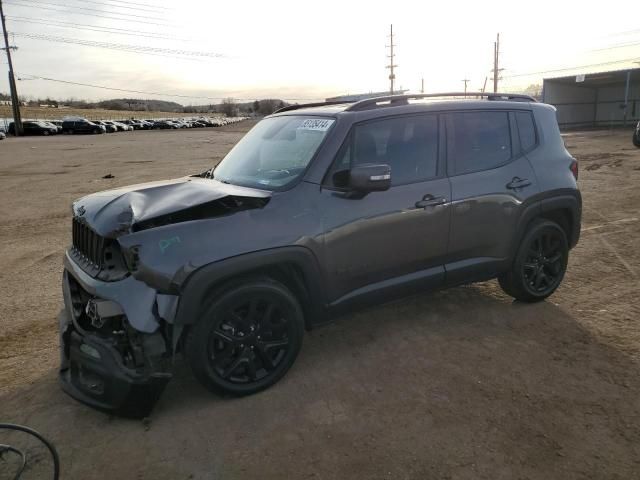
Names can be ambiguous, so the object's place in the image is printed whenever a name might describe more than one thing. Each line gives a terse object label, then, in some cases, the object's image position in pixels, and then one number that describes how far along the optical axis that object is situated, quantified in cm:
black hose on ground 250
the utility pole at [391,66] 7119
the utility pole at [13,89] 5038
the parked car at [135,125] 7138
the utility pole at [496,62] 6244
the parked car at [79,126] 5397
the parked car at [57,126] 5451
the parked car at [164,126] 7262
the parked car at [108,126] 5901
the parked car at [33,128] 5128
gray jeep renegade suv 298
